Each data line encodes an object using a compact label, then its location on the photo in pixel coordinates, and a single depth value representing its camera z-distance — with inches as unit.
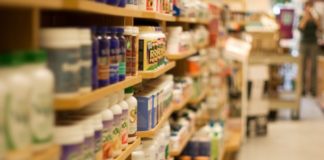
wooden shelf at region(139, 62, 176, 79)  113.5
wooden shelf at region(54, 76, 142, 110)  63.2
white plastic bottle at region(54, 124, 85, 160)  66.2
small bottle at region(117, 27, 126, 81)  89.3
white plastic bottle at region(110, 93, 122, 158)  89.2
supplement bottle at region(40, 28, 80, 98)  61.8
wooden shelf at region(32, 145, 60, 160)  58.0
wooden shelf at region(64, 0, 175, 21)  63.7
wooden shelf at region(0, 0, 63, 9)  50.4
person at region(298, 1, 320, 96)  424.5
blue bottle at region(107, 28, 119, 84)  83.7
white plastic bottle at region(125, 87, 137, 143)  102.6
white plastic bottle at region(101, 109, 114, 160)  83.5
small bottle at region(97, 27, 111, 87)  77.7
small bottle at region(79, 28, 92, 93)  67.4
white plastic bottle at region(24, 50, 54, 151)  56.1
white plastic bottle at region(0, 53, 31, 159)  53.2
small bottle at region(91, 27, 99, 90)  73.4
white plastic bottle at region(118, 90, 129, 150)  95.0
